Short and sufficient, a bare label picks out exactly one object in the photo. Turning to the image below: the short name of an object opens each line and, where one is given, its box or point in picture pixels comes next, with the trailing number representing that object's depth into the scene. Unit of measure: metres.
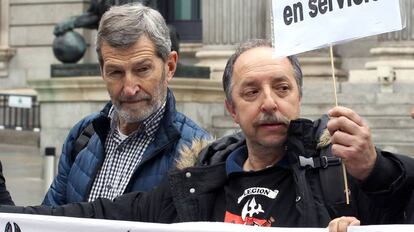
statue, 15.09
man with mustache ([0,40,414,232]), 2.94
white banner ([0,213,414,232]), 3.01
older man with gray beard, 3.71
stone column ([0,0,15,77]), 25.86
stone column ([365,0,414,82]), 15.97
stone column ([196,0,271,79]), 17.48
